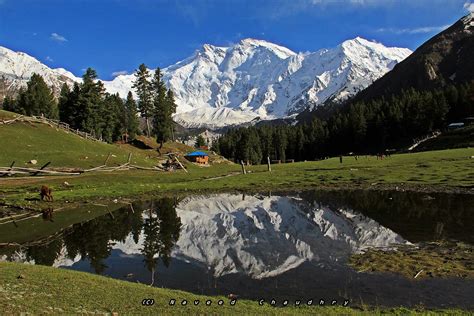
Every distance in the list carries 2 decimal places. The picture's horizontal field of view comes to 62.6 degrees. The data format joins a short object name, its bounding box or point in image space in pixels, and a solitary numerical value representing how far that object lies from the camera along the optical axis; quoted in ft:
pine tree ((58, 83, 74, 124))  362.61
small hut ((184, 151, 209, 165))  385.31
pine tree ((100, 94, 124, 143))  393.56
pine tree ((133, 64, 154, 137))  437.17
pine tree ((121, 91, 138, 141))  500.74
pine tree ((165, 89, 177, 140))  422.16
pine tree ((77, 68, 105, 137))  334.85
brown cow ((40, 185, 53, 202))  129.39
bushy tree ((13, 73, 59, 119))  395.55
